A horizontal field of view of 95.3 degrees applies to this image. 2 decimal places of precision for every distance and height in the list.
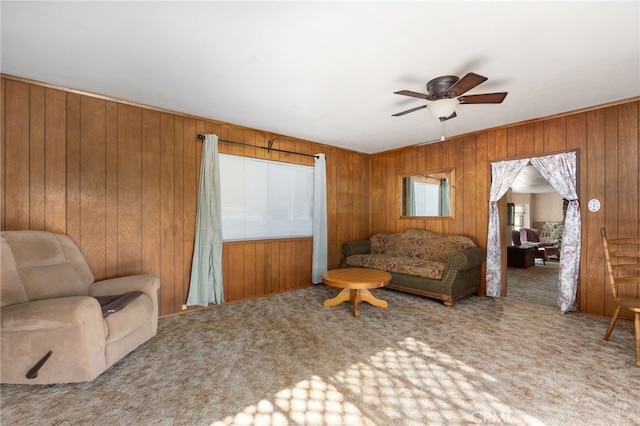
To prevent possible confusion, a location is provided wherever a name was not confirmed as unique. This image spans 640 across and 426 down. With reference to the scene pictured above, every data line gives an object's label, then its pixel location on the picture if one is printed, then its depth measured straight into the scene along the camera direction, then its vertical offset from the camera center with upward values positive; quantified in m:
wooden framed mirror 4.80 +0.34
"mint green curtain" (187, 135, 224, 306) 3.63 -0.29
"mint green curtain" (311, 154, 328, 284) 4.87 -0.13
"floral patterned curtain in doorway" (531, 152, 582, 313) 3.52 -0.26
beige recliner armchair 1.93 -0.71
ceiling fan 2.45 +1.03
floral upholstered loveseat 3.83 -0.71
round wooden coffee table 3.27 -0.78
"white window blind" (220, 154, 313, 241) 4.00 +0.24
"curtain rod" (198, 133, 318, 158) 3.74 +0.99
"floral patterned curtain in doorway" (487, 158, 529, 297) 4.18 -0.31
